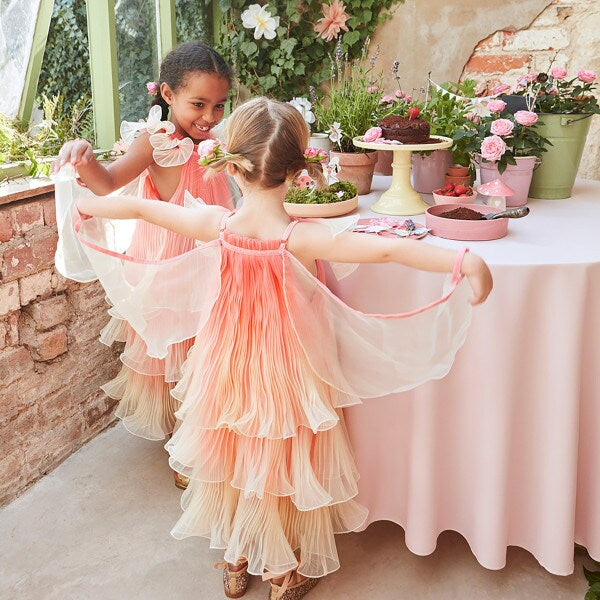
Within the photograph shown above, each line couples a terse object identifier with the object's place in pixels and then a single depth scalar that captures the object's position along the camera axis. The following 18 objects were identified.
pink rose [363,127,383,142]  2.11
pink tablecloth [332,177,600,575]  1.63
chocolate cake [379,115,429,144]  2.09
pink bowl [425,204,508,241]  1.85
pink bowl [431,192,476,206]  2.16
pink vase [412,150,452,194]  2.38
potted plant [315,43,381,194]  2.33
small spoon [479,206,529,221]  1.86
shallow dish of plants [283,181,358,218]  2.06
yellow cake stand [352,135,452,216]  2.15
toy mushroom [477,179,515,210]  2.09
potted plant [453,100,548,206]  2.16
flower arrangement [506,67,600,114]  2.32
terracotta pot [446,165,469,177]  2.34
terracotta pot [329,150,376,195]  2.32
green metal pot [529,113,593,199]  2.30
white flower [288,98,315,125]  2.32
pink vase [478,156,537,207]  2.24
